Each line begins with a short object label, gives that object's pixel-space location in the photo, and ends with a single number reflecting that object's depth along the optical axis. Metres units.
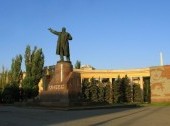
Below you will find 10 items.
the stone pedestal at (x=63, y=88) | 15.45
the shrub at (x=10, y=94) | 26.98
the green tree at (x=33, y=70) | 30.19
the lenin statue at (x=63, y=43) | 17.08
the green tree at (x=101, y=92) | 28.03
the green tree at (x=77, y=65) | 42.39
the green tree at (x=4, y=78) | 34.44
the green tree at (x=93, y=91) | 27.88
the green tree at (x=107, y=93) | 27.96
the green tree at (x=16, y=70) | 33.08
